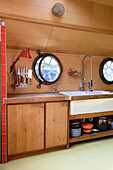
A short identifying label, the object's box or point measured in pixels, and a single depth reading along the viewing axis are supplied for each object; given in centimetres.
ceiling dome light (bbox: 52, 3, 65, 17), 239
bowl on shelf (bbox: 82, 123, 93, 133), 282
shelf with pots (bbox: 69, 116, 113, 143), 270
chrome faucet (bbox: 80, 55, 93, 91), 332
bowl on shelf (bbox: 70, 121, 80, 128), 275
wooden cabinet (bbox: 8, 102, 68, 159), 220
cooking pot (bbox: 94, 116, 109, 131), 294
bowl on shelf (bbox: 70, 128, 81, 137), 268
